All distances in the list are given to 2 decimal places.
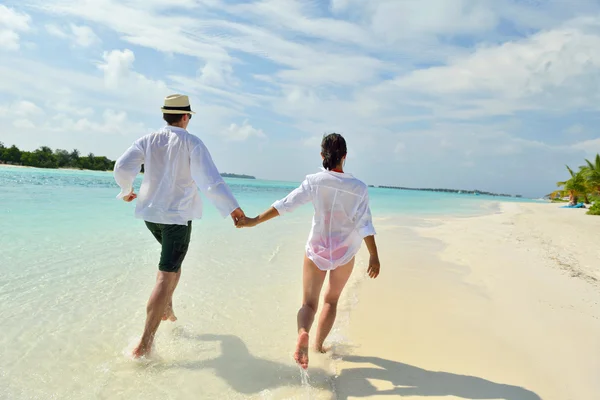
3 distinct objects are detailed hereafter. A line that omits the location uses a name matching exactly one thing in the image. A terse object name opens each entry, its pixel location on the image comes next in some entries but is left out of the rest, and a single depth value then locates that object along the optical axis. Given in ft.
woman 10.76
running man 11.00
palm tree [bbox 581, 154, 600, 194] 119.79
